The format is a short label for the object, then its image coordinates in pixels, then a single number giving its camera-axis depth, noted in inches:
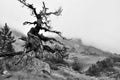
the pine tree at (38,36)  829.2
